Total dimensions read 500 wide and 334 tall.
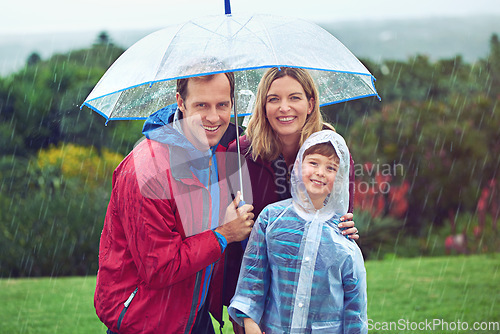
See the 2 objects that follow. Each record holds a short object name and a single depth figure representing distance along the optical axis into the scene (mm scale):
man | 2586
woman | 3275
